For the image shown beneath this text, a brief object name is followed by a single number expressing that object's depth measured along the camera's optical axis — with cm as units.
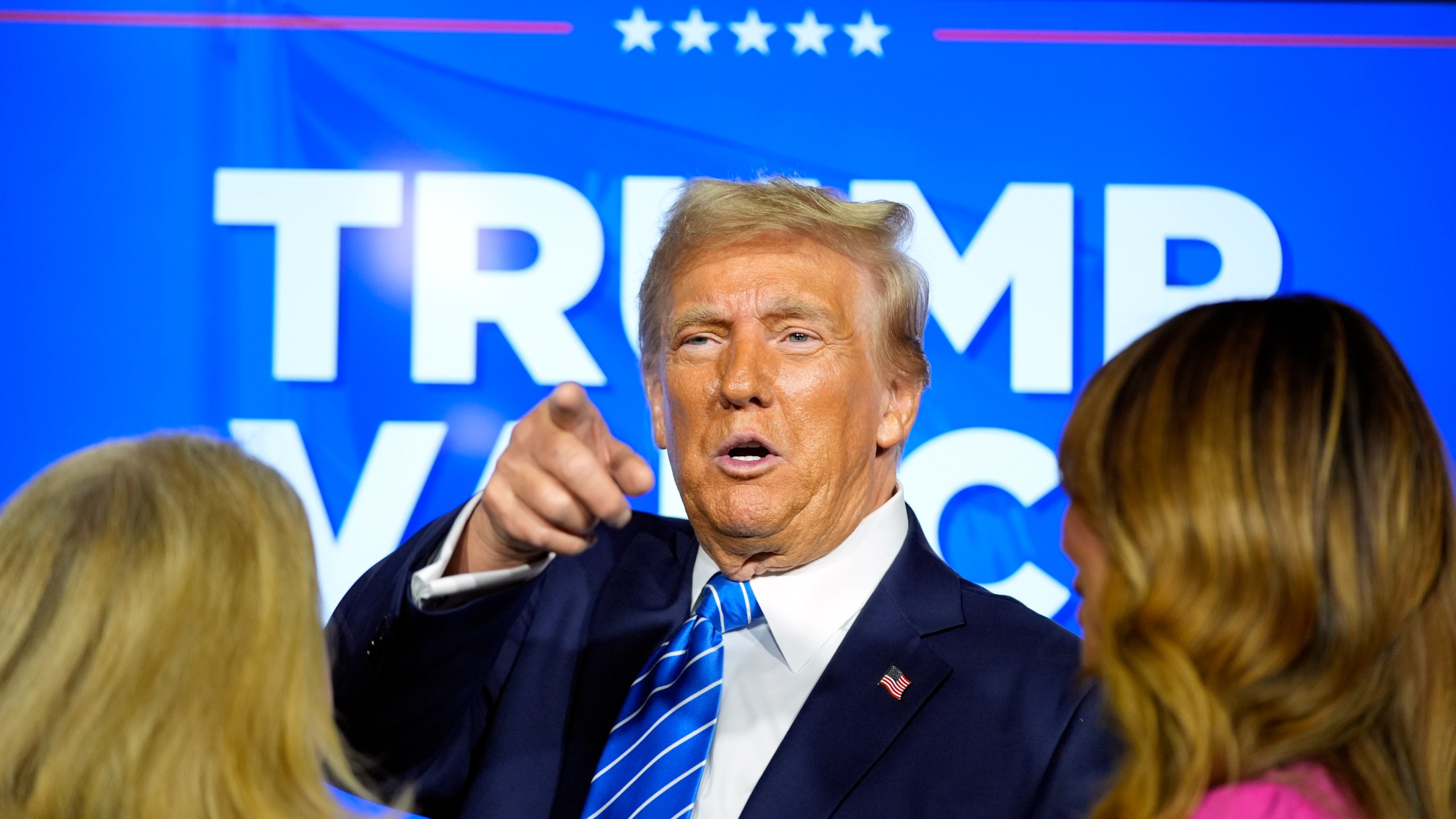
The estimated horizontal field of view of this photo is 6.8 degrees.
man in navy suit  711
